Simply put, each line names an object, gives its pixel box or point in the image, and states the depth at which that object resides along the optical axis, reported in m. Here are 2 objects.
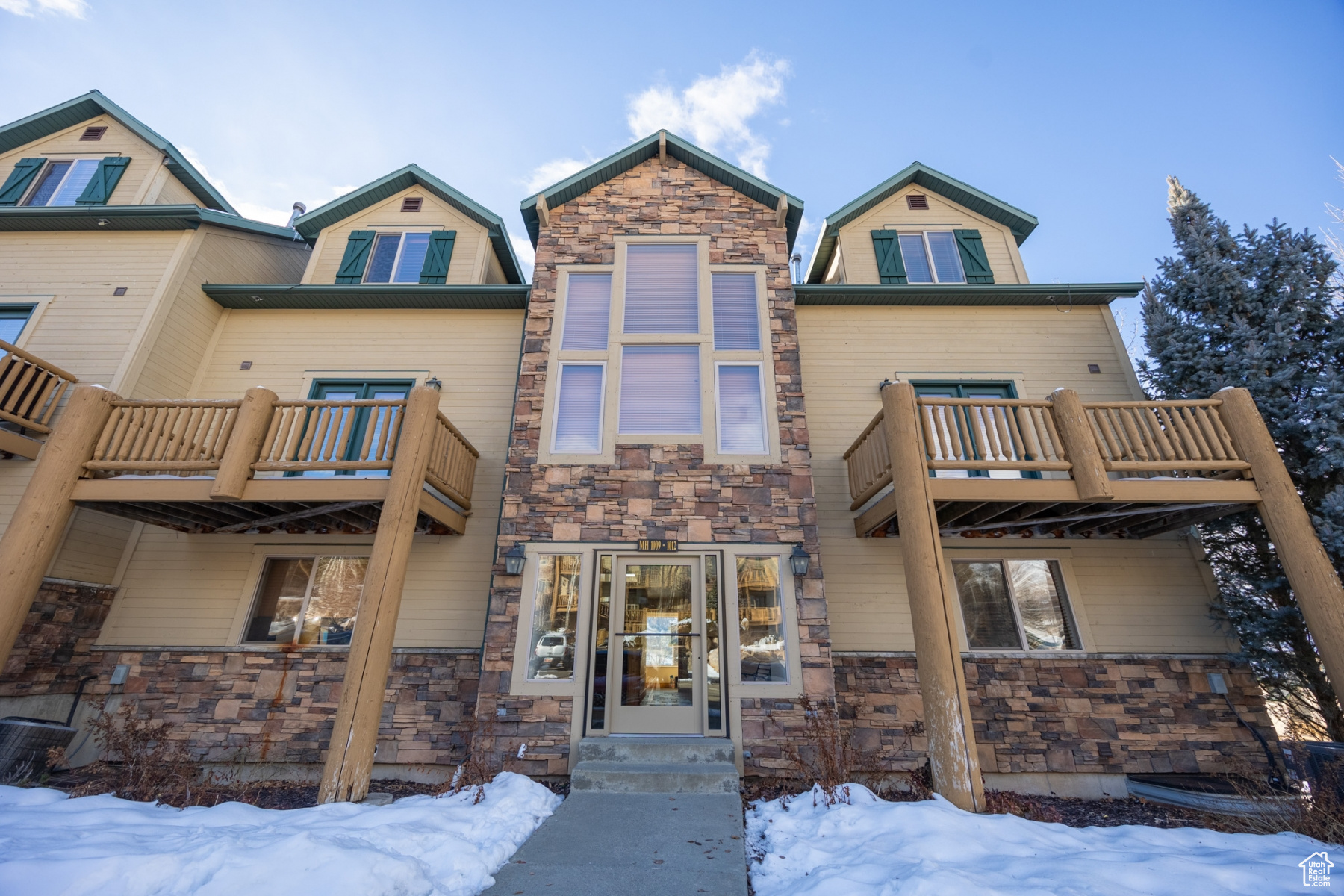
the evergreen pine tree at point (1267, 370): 6.58
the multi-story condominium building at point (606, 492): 6.08
